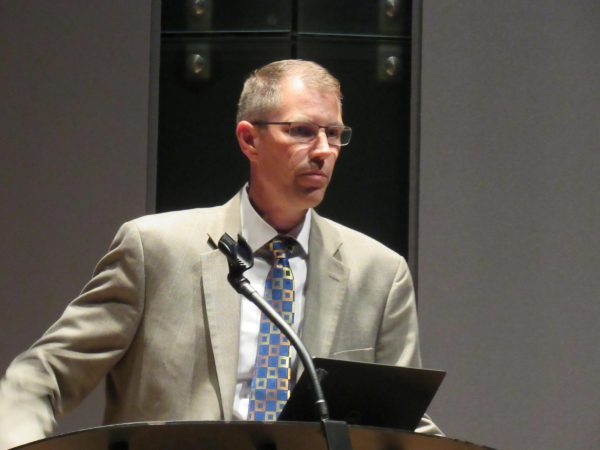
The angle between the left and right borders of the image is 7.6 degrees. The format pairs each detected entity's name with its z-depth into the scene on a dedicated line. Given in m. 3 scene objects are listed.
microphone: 5.95
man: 6.51
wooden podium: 5.95
